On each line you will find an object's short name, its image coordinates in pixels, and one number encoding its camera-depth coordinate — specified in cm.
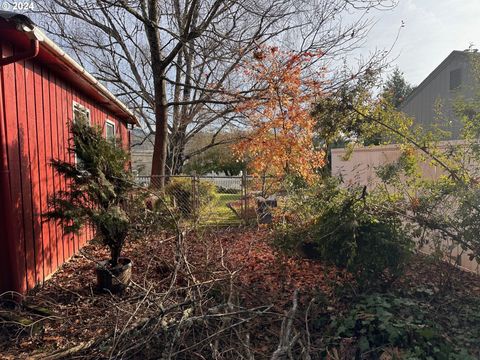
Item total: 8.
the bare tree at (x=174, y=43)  865
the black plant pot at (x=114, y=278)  390
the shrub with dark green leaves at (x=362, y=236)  336
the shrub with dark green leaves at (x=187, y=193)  831
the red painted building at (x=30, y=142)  350
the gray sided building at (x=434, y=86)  1357
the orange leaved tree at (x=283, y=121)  827
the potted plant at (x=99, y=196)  389
